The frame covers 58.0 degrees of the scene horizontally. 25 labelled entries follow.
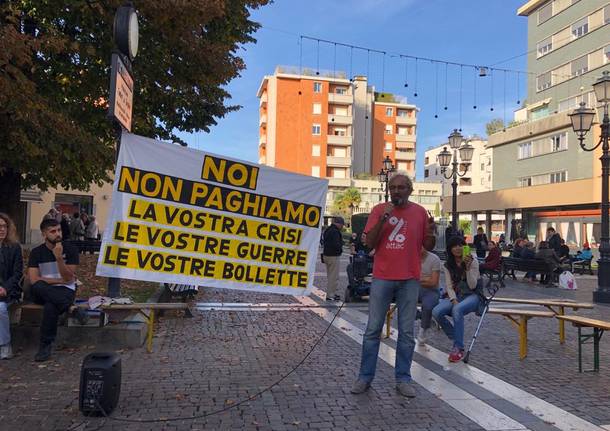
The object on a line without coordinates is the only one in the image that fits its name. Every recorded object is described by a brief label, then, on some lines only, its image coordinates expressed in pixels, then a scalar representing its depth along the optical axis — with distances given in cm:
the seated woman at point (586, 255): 2122
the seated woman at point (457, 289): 652
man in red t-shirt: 496
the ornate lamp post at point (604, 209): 1256
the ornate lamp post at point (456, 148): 2002
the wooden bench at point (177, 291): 932
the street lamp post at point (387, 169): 2734
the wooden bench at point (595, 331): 588
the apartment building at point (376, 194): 7256
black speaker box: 430
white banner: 541
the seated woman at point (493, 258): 1368
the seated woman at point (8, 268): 603
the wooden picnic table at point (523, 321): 658
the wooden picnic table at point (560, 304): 707
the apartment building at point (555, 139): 3109
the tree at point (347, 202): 7014
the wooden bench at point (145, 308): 638
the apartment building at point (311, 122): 7288
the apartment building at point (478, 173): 8619
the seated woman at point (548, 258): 1564
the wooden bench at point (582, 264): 2109
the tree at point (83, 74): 841
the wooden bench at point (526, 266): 1548
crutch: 665
